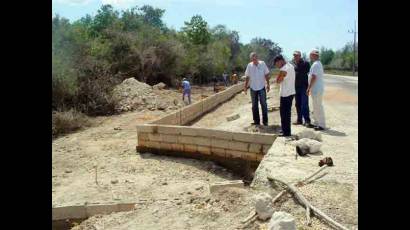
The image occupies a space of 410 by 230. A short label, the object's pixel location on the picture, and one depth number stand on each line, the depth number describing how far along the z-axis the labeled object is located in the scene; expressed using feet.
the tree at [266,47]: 253.85
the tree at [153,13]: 224.82
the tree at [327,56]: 277.68
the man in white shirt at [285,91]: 25.02
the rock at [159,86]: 75.51
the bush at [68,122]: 41.43
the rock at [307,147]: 21.85
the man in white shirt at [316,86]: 26.30
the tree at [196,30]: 144.87
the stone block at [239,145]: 26.45
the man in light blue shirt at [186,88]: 55.83
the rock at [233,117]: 40.87
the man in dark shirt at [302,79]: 28.09
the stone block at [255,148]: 25.88
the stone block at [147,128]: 30.91
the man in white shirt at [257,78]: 29.04
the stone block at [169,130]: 29.94
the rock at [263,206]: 14.52
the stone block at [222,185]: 18.78
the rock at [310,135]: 23.97
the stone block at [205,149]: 28.68
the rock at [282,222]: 12.26
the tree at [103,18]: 105.35
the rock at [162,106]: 54.24
